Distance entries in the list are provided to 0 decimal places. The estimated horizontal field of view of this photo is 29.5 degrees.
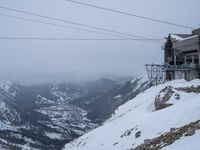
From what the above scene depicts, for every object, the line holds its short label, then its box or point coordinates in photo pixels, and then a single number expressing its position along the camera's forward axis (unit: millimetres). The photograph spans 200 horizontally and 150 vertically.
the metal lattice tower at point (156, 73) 82188
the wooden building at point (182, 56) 69669
